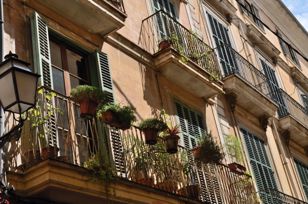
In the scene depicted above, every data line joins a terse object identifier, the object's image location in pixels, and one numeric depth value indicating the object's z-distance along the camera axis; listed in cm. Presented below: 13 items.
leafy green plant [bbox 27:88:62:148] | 708
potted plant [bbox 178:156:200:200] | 941
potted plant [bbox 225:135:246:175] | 1262
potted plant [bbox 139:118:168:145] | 902
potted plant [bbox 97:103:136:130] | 796
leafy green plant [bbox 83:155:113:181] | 719
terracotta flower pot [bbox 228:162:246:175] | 1154
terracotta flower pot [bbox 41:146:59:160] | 678
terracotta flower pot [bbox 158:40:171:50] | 1149
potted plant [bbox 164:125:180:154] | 935
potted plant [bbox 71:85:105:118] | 764
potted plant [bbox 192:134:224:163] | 1033
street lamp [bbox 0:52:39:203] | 531
